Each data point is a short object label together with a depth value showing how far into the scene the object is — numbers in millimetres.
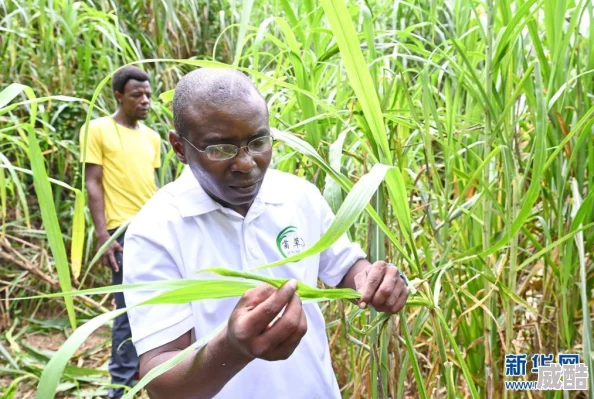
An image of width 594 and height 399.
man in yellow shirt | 2019
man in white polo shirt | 744
